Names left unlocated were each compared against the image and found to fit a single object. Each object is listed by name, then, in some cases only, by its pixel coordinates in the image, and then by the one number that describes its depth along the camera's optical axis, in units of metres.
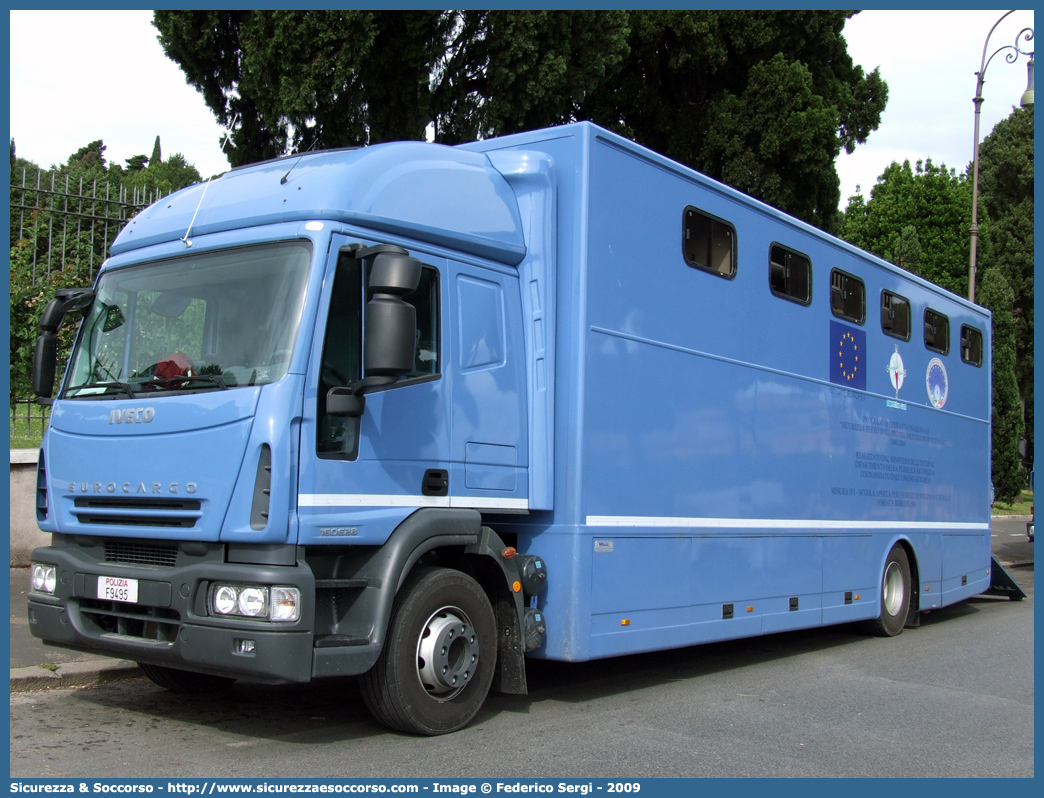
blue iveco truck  5.23
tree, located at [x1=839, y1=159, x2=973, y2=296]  44.59
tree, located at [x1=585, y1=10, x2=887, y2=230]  17.11
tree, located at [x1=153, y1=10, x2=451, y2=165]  12.35
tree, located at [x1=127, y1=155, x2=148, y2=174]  67.44
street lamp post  18.98
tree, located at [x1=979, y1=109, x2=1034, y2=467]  40.06
